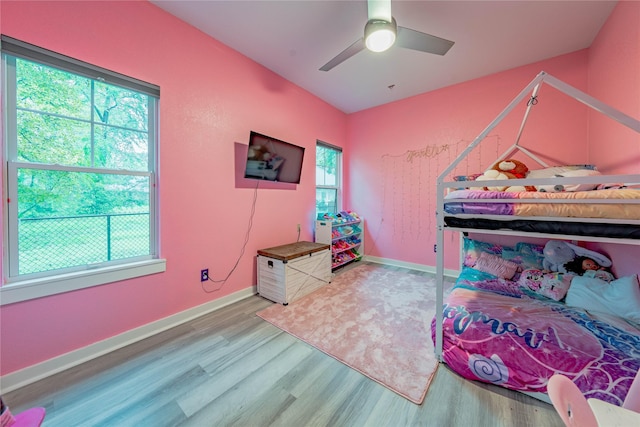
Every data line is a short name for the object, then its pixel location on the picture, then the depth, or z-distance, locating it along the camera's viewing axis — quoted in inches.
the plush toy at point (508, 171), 89.7
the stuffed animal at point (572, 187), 60.2
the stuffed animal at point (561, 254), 75.6
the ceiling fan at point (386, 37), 58.4
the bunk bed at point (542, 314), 42.4
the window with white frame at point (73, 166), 52.4
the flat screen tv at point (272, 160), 93.4
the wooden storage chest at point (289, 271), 91.5
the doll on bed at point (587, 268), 68.0
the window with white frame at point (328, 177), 143.8
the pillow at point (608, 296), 56.9
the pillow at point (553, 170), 86.8
